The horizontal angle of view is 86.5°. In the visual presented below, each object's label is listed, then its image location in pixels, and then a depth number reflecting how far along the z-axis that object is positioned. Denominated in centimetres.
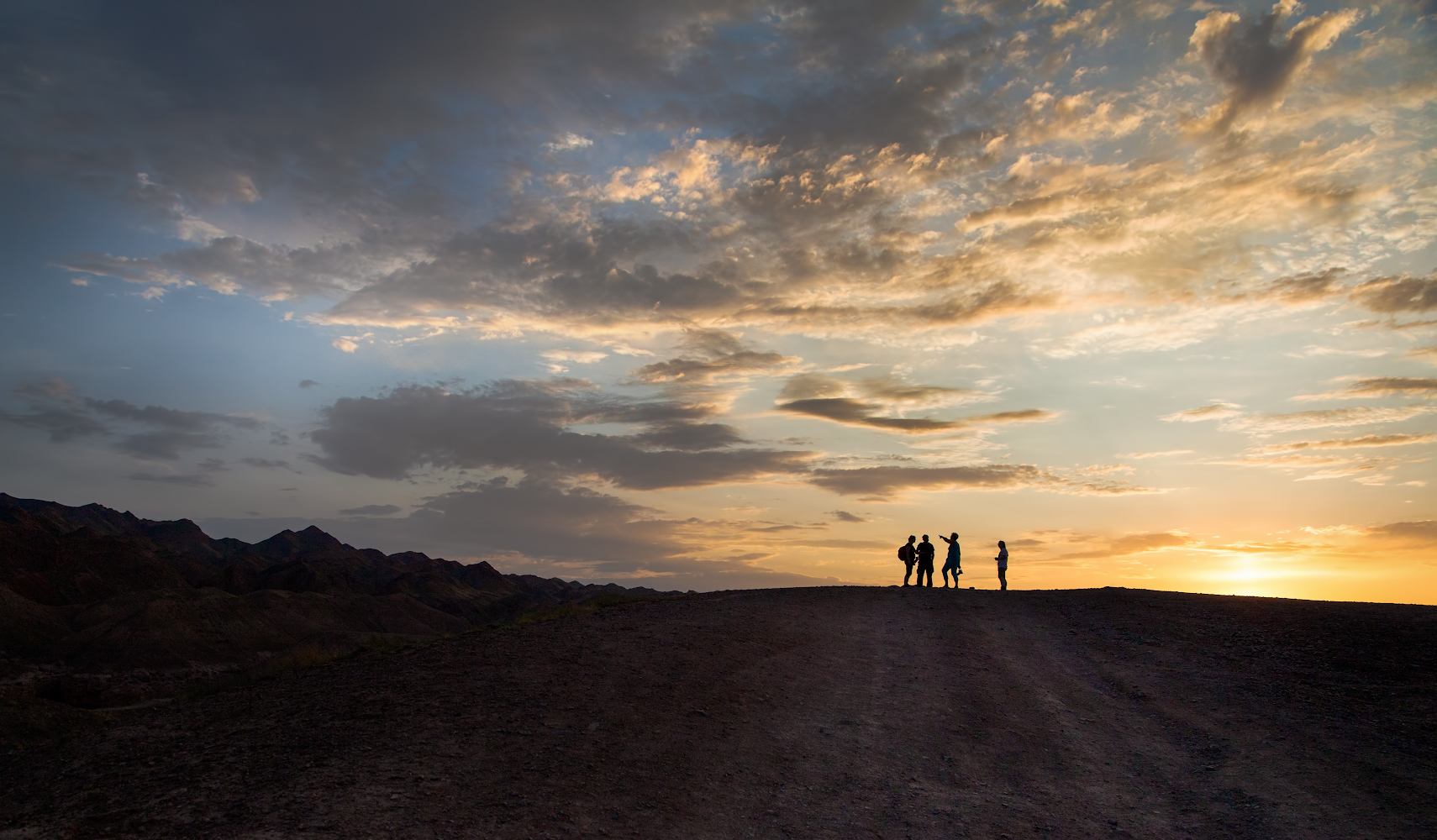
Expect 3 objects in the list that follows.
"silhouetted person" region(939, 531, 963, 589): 2898
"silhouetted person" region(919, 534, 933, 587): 2948
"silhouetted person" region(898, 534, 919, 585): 2980
